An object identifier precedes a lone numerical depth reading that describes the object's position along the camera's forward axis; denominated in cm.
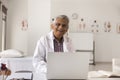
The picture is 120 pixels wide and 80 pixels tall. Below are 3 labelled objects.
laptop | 150
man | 182
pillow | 496
